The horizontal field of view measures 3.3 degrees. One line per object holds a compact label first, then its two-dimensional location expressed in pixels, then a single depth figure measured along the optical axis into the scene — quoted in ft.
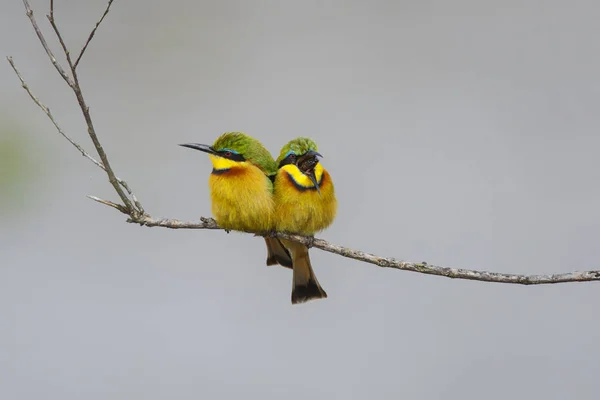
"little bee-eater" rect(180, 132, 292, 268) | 27.22
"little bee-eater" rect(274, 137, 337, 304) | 27.18
